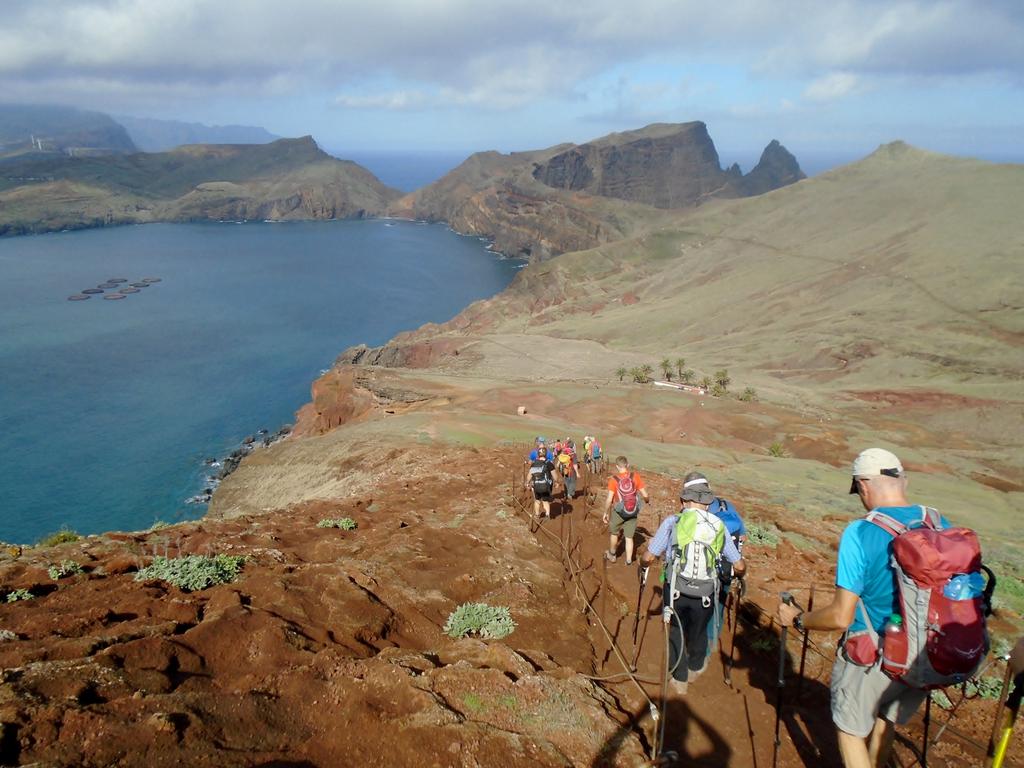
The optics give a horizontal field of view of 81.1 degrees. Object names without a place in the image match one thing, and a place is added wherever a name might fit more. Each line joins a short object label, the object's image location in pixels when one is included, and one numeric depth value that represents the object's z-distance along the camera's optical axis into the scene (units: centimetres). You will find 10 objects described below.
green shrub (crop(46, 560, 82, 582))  847
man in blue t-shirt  439
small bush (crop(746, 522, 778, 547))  1190
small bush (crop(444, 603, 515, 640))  796
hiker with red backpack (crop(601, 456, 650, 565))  1032
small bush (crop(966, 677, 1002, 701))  703
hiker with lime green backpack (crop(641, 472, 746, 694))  624
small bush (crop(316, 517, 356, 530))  1218
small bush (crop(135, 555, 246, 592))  821
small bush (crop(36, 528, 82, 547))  1146
